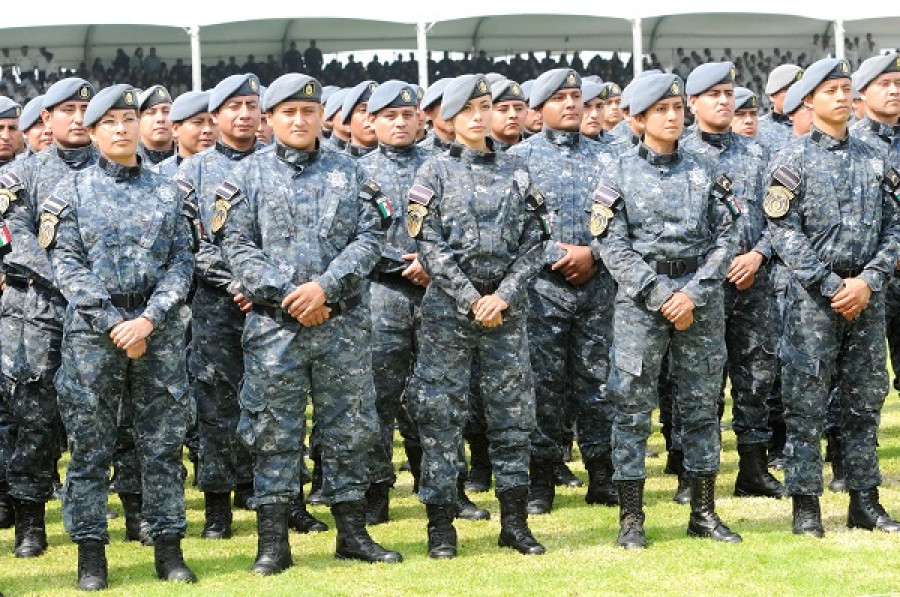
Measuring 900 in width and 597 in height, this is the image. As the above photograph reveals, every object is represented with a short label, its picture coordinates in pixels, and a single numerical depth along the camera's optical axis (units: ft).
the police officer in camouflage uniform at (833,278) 37.05
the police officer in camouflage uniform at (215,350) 39.59
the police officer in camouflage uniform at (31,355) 38.45
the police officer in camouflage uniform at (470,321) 36.49
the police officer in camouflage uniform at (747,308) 43.61
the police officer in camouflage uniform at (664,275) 36.74
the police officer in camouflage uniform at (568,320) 42.44
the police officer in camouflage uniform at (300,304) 34.76
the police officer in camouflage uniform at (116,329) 33.58
